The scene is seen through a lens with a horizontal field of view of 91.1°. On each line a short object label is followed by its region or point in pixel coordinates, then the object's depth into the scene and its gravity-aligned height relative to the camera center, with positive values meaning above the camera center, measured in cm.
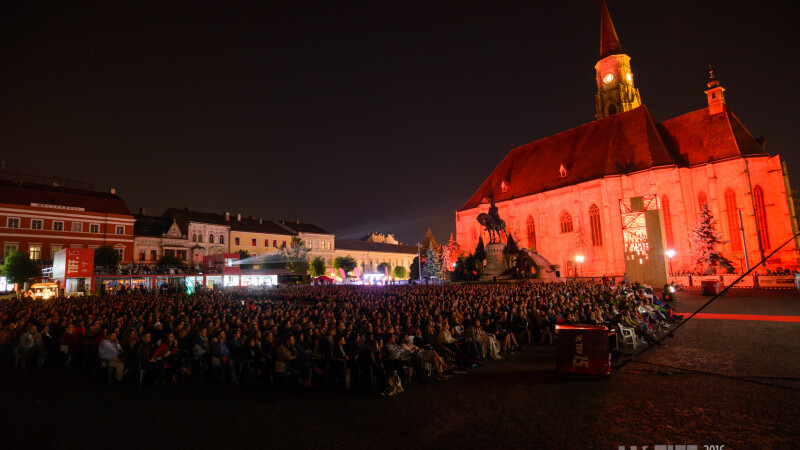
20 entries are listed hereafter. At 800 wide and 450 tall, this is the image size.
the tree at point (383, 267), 8105 +179
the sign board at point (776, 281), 2884 -143
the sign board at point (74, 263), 2900 +176
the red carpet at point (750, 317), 1524 -222
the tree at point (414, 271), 6712 +60
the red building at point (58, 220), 4616 +841
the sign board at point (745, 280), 2988 -134
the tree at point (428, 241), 9325 +784
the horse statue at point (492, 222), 3391 +424
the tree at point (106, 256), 4619 +345
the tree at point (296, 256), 6088 +385
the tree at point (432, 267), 6894 +120
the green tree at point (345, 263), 7312 +257
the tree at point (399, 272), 8350 +64
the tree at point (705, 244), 3453 +176
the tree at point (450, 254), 5906 +304
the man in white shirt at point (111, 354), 898 -158
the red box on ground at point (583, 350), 834 -176
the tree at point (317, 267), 6543 +181
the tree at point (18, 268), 4003 +213
